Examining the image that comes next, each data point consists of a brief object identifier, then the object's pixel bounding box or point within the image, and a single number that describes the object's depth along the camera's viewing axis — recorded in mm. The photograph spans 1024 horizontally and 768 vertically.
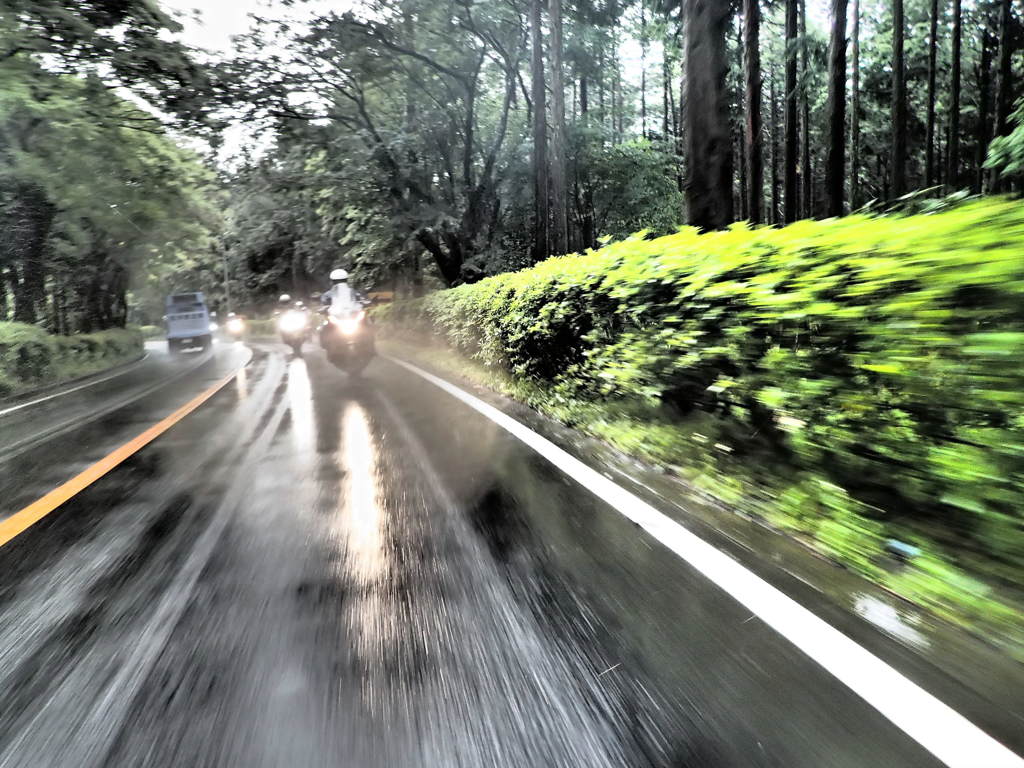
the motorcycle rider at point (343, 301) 15172
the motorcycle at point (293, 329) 23484
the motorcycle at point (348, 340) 14688
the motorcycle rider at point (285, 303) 22916
